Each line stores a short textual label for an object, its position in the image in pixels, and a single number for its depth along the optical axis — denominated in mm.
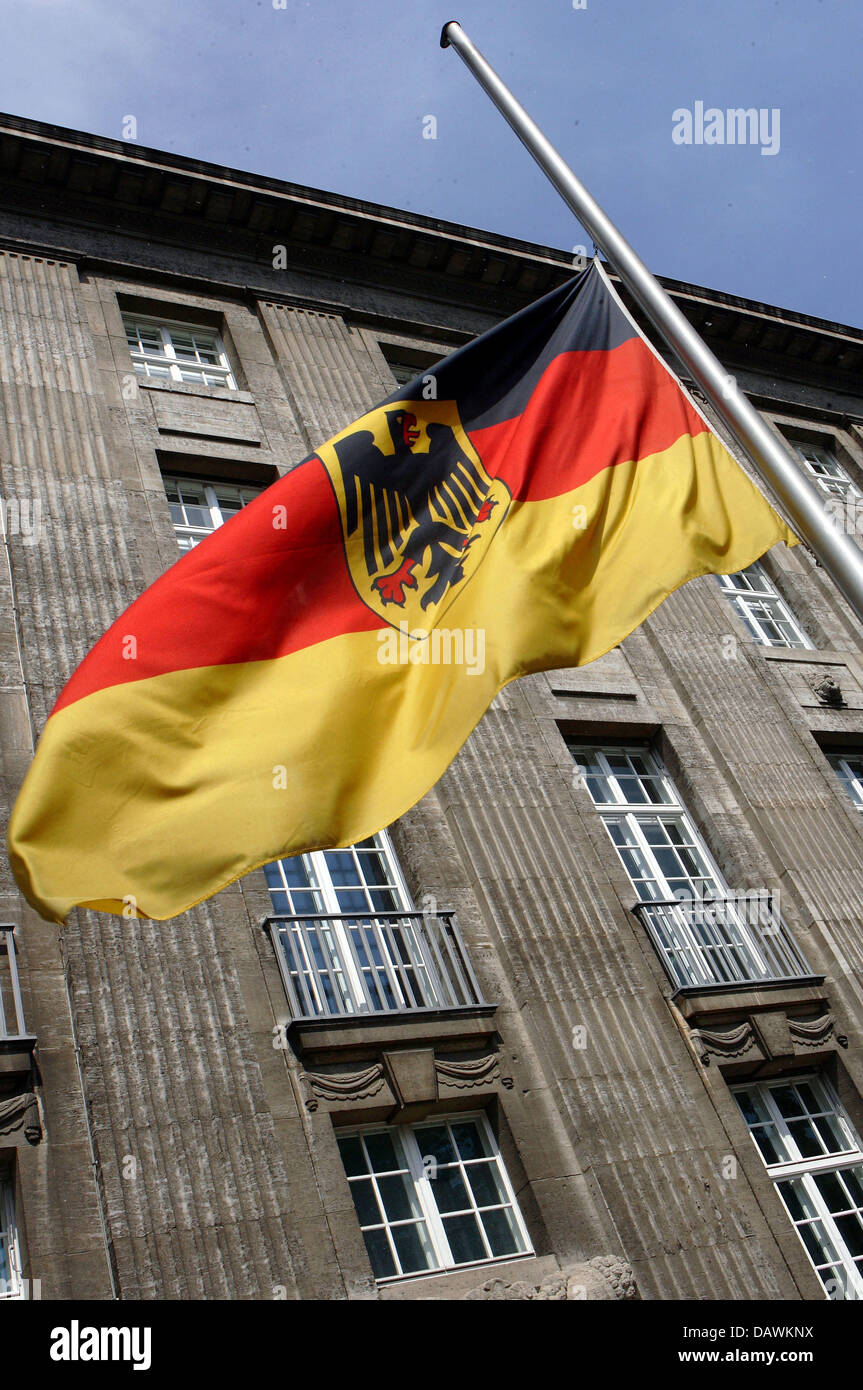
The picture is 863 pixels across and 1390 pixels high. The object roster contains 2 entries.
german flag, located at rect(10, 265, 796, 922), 6406
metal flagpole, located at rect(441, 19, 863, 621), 6192
